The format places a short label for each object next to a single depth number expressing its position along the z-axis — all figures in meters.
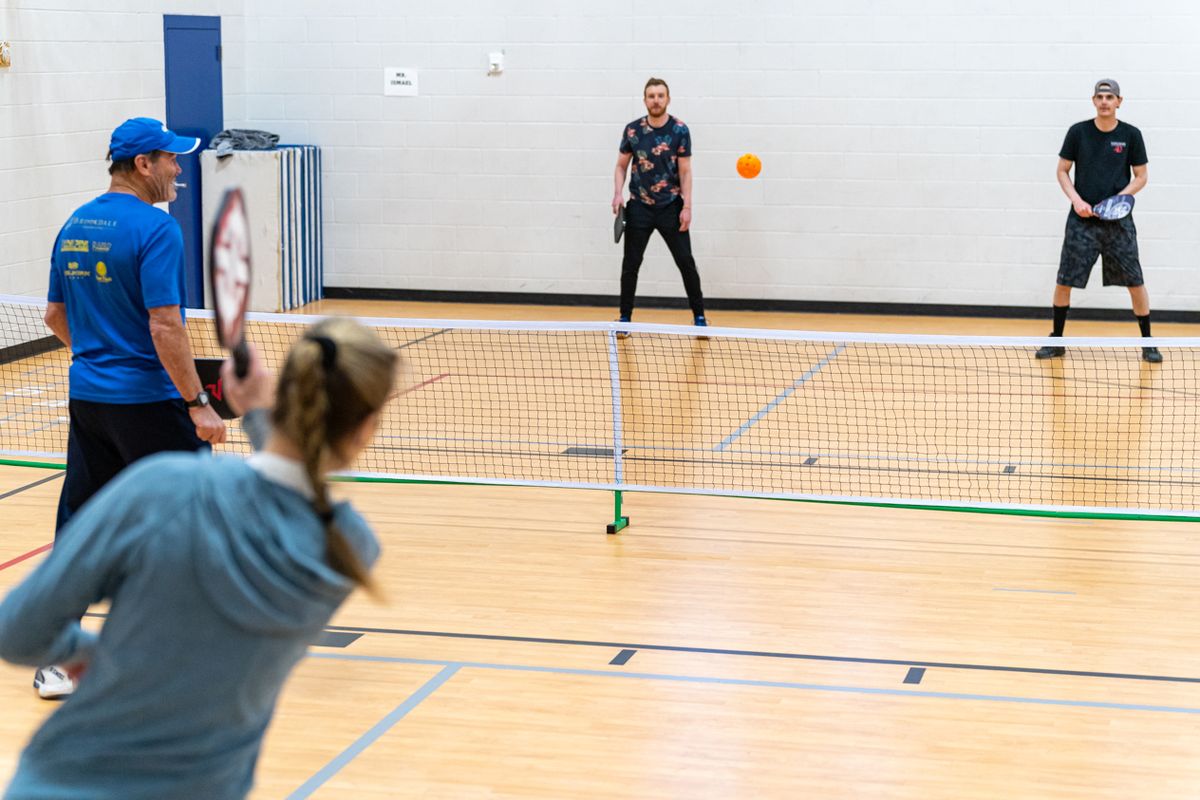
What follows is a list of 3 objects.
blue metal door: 13.93
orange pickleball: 13.93
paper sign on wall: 14.66
